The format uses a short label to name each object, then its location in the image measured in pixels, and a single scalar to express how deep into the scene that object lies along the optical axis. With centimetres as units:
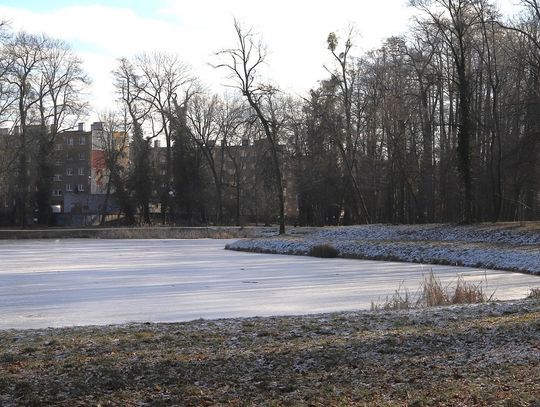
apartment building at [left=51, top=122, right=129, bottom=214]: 7869
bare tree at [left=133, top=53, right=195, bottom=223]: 7262
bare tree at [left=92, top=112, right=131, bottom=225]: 7388
